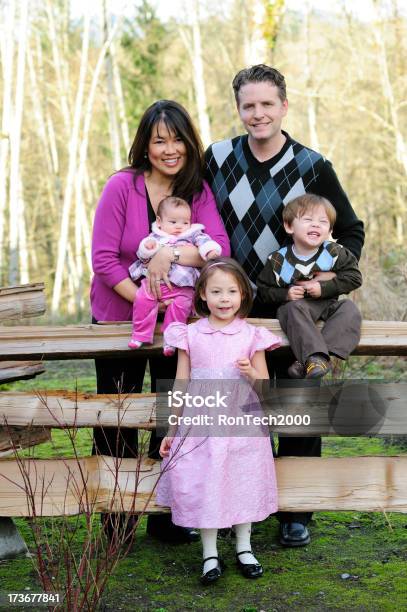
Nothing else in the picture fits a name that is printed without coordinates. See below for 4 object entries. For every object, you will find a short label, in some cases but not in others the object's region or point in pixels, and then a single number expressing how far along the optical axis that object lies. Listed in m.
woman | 3.84
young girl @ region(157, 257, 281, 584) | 3.53
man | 3.96
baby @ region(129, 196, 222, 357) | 3.70
